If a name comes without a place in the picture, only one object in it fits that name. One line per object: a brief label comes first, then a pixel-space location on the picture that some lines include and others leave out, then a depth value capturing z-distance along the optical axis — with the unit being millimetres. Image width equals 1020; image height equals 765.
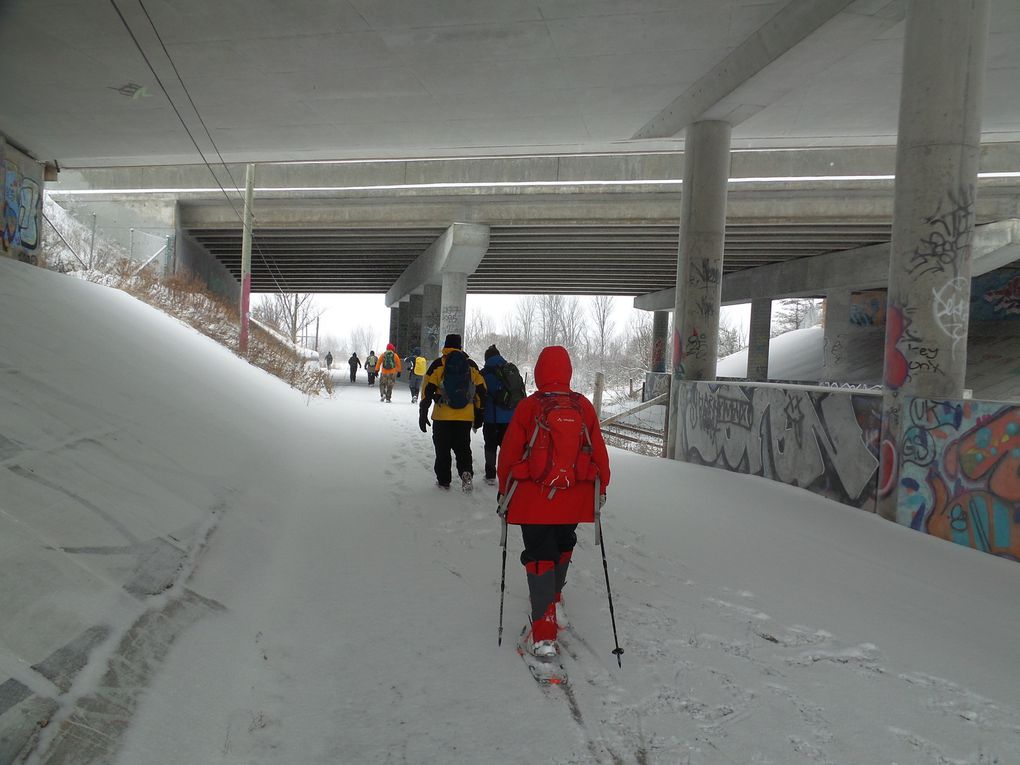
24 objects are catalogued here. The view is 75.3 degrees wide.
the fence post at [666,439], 12142
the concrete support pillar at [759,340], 29969
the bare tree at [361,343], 131125
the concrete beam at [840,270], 19391
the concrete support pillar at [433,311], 29219
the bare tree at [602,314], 68250
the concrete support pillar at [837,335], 28891
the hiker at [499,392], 6758
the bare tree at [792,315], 66775
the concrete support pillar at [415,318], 34750
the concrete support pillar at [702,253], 11570
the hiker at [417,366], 17203
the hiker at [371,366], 25055
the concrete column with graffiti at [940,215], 6367
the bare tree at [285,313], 43531
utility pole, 16984
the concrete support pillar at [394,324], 38938
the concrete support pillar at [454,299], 23578
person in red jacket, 3365
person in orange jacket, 17375
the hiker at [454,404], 6734
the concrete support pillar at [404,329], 37812
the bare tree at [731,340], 61375
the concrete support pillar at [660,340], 37531
